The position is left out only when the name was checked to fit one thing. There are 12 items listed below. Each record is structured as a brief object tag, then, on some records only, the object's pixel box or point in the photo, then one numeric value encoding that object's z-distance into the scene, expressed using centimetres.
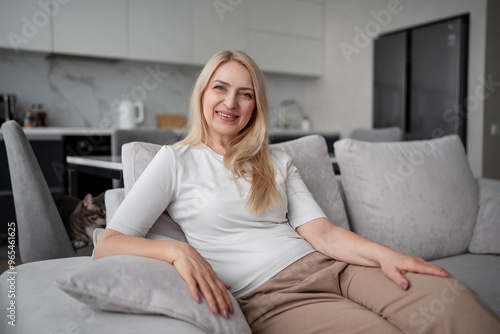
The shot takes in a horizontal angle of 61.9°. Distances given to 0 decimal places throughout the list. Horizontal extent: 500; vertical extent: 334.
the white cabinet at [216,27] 406
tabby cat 180
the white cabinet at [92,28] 342
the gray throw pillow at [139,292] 81
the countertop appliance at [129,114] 386
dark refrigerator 354
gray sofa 83
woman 95
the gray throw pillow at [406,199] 171
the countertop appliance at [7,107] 326
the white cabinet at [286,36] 444
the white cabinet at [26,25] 319
